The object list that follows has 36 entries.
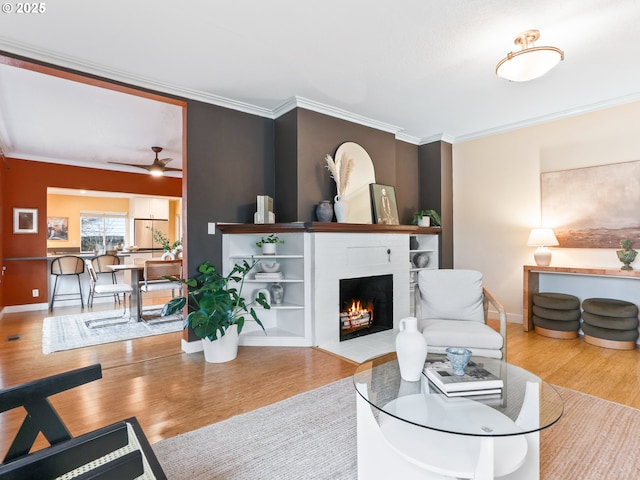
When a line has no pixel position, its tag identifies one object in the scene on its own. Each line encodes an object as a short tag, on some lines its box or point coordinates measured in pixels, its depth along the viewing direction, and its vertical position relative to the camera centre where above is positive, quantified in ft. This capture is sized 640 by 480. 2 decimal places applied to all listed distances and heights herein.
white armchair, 8.45 -2.11
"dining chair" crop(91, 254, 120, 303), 18.70 -1.18
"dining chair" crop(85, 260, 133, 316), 15.58 -2.21
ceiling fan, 17.02 +3.74
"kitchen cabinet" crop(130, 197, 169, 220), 27.84 +2.75
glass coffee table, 4.26 -2.49
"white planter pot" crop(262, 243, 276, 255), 12.36 -0.31
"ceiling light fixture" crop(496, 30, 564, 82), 8.10 +4.36
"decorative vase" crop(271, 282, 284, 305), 12.65 -2.01
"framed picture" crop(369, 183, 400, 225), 14.71 +1.55
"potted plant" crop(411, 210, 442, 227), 16.15 +0.93
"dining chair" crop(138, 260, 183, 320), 14.69 -1.49
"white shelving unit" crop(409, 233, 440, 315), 16.19 -0.53
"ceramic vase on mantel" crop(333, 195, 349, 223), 12.86 +1.14
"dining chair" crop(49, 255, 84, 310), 18.40 -1.46
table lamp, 13.23 -0.19
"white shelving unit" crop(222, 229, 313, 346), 12.03 -1.80
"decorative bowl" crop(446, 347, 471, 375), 5.49 -1.98
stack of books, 5.17 -2.26
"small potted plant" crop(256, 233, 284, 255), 12.26 -0.16
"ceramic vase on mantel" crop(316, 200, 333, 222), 12.50 +1.03
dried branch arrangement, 13.07 +2.67
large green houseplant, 10.00 -2.15
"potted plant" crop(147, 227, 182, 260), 17.73 -0.58
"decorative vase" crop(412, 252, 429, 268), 16.21 -1.05
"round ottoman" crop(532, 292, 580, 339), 12.61 -2.96
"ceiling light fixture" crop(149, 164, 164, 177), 17.06 +3.61
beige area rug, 5.42 -3.72
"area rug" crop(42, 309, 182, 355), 12.48 -3.72
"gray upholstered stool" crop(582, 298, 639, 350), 11.34 -2.95
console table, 11.47 -1.34
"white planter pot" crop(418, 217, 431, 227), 16.12 +0.78
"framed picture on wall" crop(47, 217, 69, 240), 27.37 +1.08
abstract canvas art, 12.19 +1.25
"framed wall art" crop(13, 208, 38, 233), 17.95 +1.16
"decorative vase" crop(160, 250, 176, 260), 17.60 -0.82
